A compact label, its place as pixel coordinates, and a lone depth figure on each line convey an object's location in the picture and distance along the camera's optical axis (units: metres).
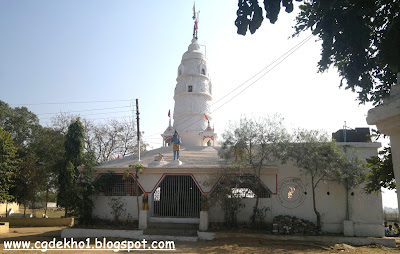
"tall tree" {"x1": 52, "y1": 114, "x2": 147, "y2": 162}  27.44
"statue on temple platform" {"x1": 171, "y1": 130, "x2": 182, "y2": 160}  16.50
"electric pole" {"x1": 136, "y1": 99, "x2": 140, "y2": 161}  18.44
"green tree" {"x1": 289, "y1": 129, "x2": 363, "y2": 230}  13.73
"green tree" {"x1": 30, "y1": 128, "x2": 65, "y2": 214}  22.31
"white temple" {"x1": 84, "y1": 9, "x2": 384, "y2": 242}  14.49
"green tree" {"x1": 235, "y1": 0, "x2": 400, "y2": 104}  2.87
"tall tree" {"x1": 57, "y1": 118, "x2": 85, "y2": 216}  18.56
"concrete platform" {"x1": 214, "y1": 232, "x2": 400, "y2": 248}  13.39
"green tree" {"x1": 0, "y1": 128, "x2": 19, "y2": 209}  16.80
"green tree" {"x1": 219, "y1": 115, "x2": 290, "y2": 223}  14.53
